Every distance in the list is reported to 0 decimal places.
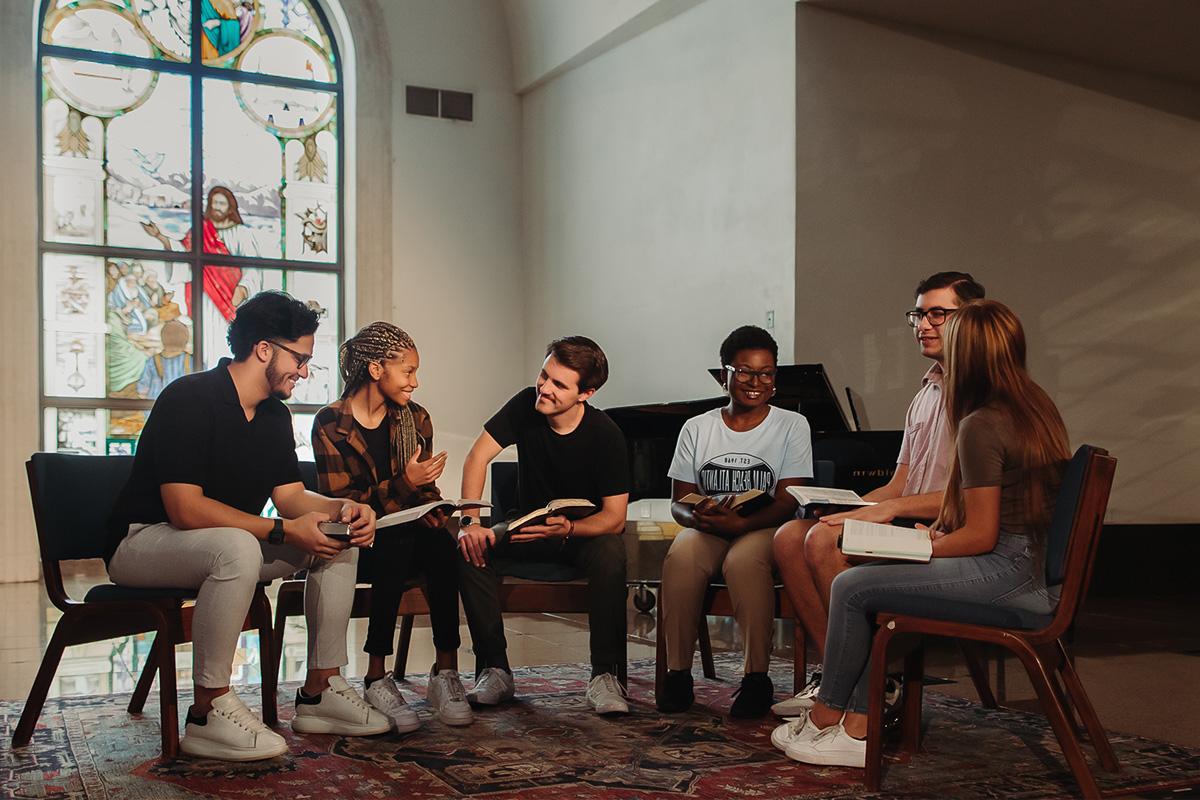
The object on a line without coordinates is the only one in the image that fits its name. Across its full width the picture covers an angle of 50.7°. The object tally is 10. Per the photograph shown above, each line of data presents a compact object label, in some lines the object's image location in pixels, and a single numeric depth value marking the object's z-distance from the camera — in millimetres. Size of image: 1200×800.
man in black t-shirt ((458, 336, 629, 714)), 3590
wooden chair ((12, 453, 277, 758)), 3014
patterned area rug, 2721
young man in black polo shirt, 2980
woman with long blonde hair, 2697
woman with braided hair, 3475
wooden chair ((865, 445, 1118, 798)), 2566
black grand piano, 5289
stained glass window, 8492
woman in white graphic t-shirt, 3529
